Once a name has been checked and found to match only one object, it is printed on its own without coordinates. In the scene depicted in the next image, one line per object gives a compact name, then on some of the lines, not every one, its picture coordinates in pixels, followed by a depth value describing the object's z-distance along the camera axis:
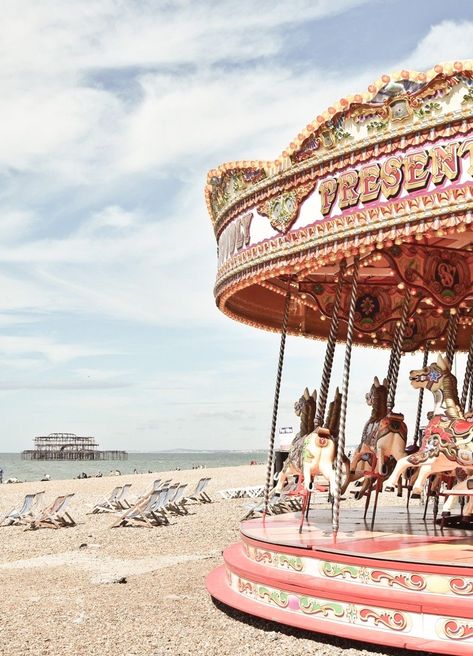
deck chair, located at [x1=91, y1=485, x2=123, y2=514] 20.66
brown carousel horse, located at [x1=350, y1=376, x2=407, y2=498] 9.48
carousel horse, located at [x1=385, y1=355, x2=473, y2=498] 7.75
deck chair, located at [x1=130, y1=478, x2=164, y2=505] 23.50
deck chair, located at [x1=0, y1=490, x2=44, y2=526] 18.28
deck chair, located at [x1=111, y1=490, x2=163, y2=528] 17.17
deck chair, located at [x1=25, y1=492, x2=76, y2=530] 17.72
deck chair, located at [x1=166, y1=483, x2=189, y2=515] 20.02
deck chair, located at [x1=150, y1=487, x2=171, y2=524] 17.62
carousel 7.05
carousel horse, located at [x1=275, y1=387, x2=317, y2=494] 9.77
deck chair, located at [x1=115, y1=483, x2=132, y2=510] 20.94
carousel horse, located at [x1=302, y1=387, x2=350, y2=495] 8.88
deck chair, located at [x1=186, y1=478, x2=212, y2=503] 23.95
